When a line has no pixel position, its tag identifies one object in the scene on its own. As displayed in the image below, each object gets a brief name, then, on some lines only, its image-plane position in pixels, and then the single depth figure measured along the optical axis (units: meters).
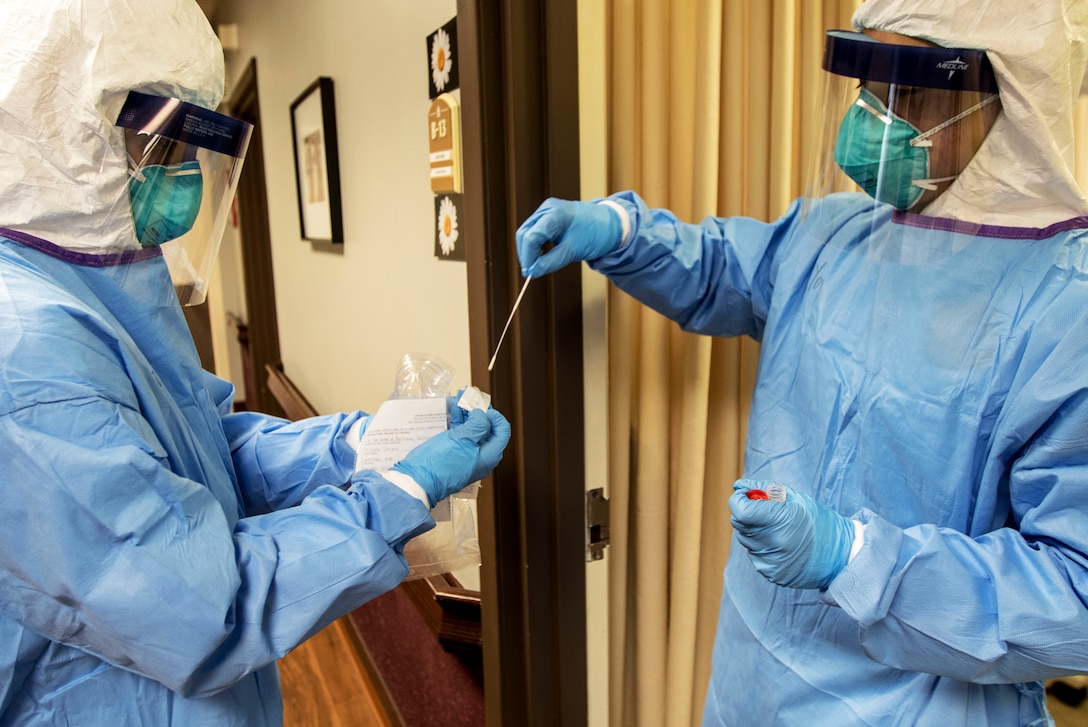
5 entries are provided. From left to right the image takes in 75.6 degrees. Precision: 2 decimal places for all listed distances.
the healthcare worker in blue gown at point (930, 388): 0.70
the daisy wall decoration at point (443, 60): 1.13
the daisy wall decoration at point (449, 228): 1.23
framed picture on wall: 2.00
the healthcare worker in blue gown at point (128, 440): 0.57
